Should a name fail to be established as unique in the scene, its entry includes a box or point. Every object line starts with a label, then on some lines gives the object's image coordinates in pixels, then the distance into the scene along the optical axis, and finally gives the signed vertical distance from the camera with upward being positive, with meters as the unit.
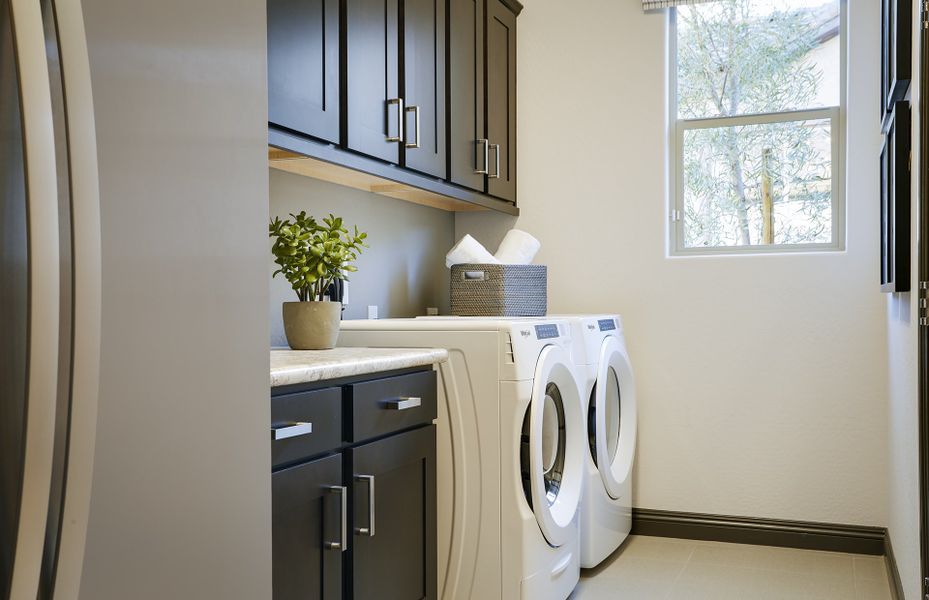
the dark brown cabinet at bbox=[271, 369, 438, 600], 1.69 -0.46
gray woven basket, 3.23 +0.01
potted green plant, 2.28 +0.06
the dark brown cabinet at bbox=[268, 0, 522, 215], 2.17 +0.64
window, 3.57 +0.75
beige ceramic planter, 2.30 -0.09
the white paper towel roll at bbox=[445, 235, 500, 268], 3.31 +0.16
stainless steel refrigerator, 0.76 -0.01
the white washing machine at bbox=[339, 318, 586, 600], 2.43 -0.51
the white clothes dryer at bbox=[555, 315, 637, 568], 3.06 -0.57
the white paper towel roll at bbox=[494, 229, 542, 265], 3.49 +0.19
